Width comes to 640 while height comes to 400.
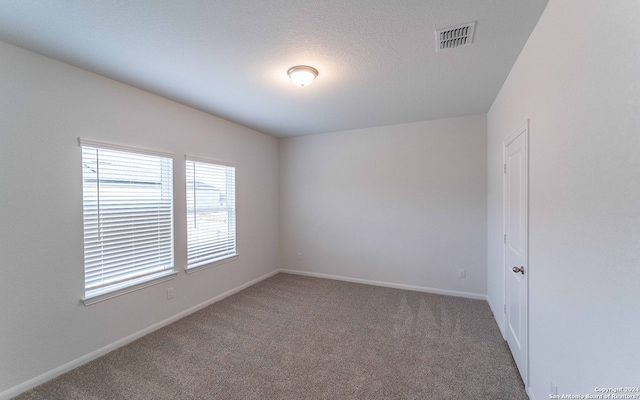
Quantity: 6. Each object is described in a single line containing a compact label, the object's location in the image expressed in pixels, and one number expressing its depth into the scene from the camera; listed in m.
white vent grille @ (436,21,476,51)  1.82
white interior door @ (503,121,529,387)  2.01
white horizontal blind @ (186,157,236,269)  3.44
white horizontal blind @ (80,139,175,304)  2.42
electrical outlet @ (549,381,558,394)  1.48
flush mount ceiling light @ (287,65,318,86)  2.32
